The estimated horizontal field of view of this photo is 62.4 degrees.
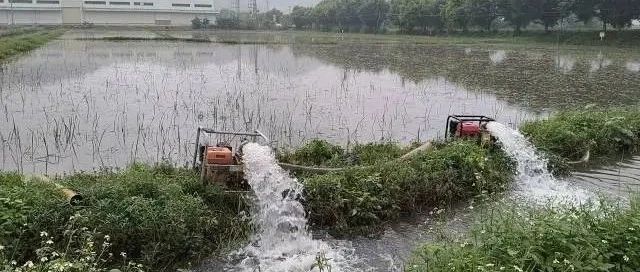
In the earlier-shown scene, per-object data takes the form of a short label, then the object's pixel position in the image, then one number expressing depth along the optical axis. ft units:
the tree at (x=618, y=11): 149.18
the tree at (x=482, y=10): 184.03
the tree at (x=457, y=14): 186.97
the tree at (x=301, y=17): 294.15
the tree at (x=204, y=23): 281.95
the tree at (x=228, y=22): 284.41
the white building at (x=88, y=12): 285.64
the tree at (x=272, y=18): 309.83
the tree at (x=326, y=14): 277.44
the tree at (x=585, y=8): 157.65
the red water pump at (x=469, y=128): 31.27
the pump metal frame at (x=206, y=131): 24.51
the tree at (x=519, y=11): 172.55
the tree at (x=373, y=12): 252.21
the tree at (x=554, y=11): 162.30
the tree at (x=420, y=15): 206.59
